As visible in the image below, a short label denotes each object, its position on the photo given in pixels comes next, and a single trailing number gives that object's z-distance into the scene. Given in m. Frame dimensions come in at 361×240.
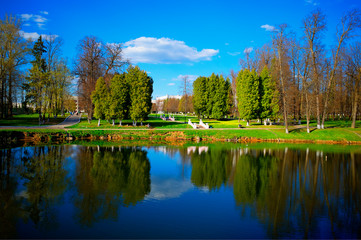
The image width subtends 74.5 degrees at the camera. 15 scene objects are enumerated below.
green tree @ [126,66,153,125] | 39.72
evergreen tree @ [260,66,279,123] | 41.53
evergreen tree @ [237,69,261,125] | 41.19
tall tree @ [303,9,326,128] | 33.56
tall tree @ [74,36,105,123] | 45.06
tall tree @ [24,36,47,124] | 38.62
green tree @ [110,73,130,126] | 39.41
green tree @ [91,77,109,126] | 40.44
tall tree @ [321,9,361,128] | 34.19
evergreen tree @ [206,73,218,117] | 56.12
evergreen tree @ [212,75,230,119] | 54.27
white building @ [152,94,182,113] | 132.79
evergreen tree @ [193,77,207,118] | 56.79
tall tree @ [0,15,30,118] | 37.22
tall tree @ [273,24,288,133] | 34.89
